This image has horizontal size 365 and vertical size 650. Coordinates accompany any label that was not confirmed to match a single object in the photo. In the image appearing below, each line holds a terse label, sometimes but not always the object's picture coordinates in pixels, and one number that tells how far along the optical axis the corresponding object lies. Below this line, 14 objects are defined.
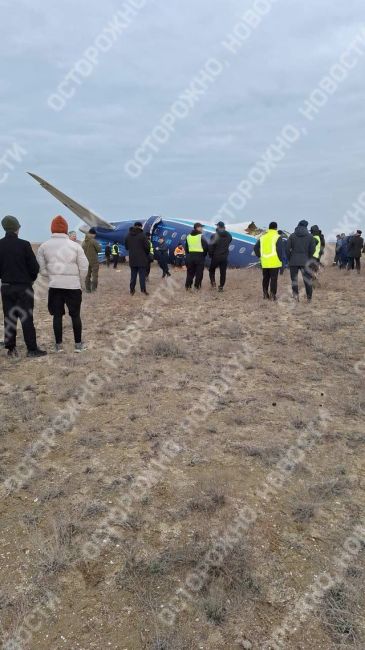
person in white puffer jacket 6.64
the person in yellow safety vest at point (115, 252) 26.28
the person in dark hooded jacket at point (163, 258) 17.09
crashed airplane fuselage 22.00
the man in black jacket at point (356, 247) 17.95
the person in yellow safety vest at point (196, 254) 11.94
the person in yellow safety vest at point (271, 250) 10.52
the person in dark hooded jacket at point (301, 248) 10.58
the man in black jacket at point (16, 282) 6.59
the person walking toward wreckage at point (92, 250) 12.42
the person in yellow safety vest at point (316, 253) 12.65
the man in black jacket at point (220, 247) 12.05
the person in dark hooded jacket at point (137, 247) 11.52
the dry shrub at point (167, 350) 6.91
